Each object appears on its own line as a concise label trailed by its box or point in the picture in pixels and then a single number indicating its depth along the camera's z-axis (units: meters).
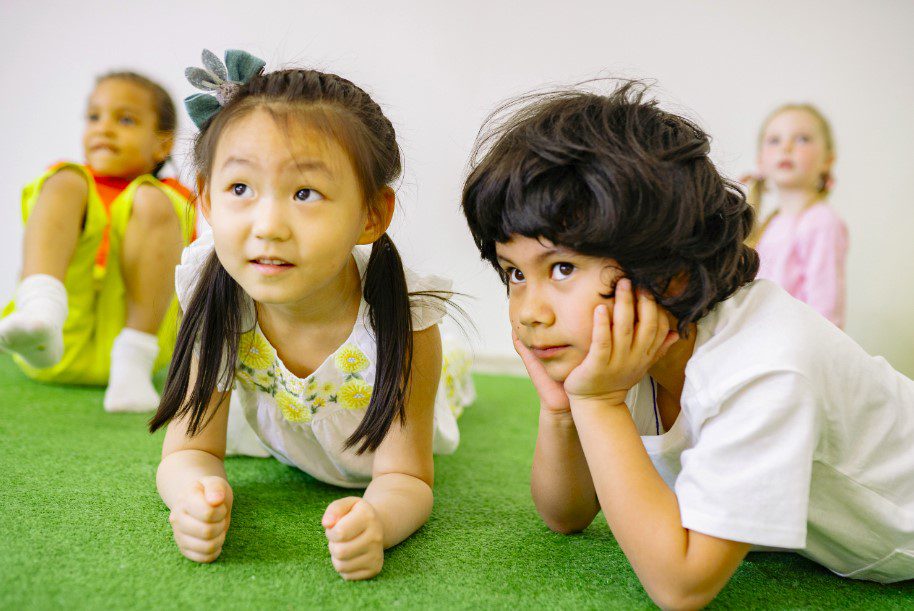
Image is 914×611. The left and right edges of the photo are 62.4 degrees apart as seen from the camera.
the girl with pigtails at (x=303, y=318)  0.78
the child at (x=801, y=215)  2.31
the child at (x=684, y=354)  0.60
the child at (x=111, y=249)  1.41
